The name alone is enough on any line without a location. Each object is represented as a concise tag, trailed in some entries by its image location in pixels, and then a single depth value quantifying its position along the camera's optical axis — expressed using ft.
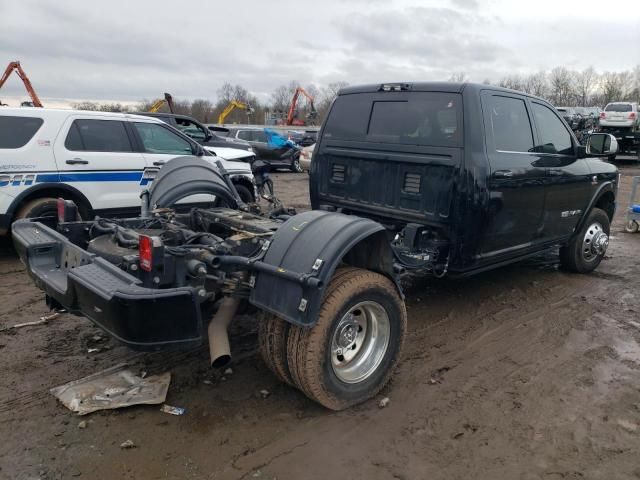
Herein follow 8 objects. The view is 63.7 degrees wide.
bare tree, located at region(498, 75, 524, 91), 225.91
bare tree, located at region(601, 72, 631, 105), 177.21
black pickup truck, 9.63
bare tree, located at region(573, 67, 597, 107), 233.72
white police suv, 20.92
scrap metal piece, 10.70
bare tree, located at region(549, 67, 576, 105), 234.21
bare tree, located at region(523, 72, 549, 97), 243.19
